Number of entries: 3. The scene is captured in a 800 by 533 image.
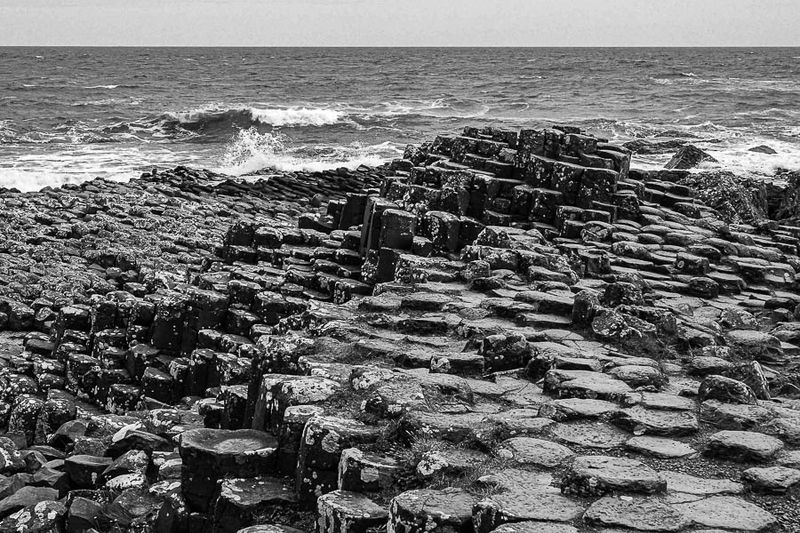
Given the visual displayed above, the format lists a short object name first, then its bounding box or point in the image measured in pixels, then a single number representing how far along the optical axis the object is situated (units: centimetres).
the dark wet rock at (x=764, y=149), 3132
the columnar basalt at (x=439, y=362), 566
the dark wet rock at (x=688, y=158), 2507
